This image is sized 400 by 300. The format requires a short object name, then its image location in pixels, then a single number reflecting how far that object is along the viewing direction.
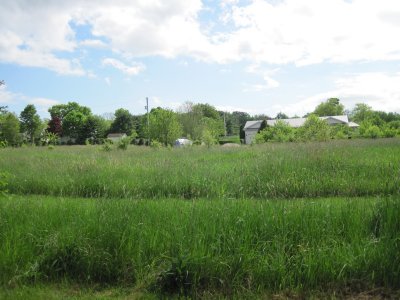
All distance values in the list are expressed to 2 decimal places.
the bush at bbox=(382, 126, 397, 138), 47.72
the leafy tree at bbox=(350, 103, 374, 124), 116.94
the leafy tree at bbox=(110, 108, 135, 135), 90.81
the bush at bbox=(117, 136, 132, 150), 28.22
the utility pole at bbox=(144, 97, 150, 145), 63.00
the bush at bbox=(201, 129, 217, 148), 40.11
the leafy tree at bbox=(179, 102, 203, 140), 77.62
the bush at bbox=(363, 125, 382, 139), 47.61
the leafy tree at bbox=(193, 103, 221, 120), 119.76
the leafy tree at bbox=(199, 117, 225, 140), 81.55
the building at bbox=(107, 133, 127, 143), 84.94
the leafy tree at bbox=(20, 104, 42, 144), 71.44
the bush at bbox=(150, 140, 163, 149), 28.54
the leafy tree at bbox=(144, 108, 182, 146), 52.94
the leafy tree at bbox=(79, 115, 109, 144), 85.31
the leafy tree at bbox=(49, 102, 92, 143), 86.00
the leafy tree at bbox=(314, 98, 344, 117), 122.71
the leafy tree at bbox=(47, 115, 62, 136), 85.28
